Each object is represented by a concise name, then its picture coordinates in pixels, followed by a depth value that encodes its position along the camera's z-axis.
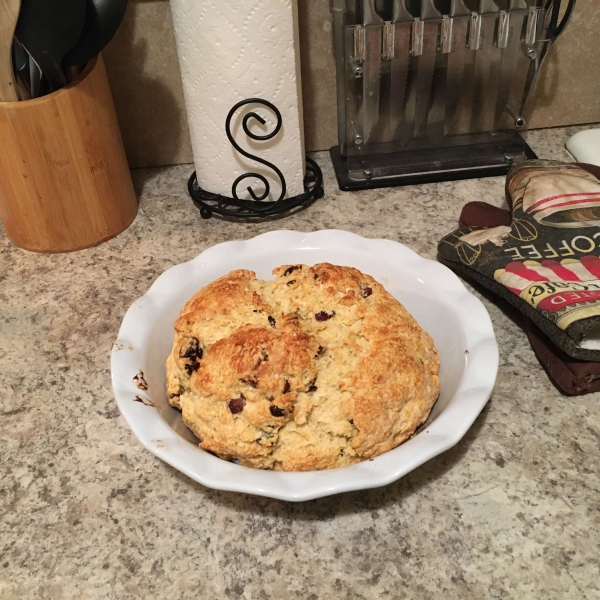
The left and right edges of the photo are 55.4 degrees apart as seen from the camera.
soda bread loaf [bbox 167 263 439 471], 0.52
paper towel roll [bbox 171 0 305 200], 0.79
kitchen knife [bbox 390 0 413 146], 0.86
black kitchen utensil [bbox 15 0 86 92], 0.70
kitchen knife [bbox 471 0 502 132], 0.87
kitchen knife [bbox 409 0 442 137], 0.86
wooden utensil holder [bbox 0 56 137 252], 0.78
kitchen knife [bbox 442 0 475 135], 0.86
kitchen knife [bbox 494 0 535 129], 0.87
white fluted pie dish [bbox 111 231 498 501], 0.47
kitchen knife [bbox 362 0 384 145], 0.86
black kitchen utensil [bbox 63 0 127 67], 0.77
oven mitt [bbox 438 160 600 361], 0.63
